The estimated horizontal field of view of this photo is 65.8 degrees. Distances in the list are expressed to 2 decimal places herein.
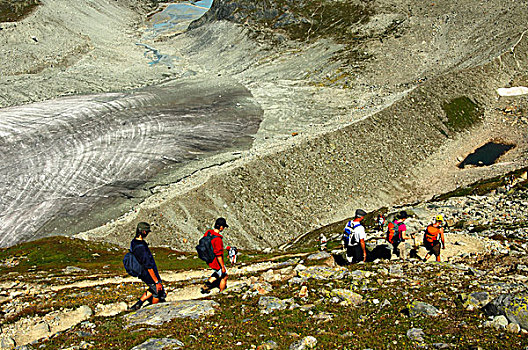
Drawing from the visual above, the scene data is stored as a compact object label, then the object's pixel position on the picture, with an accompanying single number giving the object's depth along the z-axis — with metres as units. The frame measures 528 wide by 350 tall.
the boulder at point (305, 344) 11.09
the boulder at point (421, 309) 12.91
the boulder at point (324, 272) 17.47
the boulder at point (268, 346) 11.15
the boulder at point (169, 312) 14.26
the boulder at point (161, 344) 11.42
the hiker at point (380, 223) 29.50
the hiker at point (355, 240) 18.63
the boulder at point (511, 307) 11.51
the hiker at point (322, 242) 29.02
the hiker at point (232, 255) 29.39
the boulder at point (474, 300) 13.07
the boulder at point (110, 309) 16.95
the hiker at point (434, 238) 19.52
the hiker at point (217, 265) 16.05
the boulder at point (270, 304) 14.35
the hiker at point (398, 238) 20.94
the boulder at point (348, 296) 14.48
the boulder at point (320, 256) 22.16
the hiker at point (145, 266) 15.13
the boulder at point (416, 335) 11.17
